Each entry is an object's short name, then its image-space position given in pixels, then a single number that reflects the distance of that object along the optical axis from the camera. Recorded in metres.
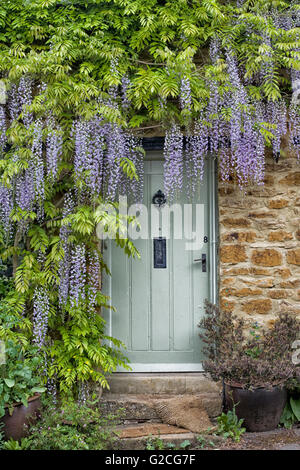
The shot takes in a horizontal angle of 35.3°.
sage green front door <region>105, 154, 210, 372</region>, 3.94
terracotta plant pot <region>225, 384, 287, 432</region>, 3.22
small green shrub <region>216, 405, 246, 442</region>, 3.13
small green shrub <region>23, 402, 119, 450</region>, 2.80
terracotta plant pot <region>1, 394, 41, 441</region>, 2.84
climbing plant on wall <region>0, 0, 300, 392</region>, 3.43
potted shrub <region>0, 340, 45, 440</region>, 2.82
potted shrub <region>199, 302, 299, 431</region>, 3.22
